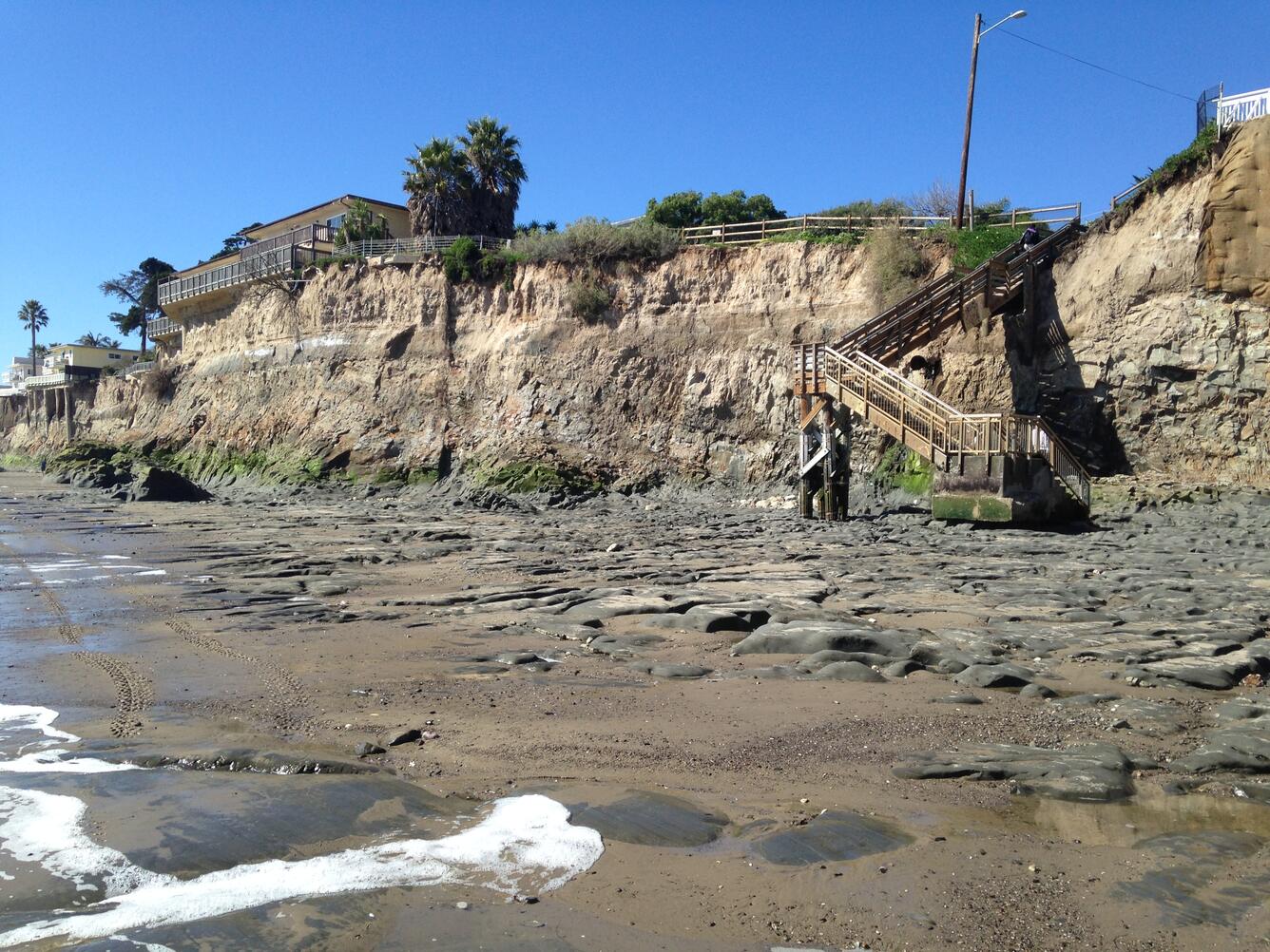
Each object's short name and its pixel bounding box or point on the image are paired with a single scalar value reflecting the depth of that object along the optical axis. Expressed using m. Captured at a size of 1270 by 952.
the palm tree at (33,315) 94.88
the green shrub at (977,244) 25.94
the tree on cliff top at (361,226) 41.13
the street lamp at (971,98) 27.92
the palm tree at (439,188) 37.59
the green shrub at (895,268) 26.75
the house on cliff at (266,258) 42.06
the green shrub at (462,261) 35.03
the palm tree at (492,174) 37.94
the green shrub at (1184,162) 22.22
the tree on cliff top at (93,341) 95.75
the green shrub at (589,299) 31.91
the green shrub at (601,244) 31.81
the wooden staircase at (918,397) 17.70
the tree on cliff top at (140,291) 77.31
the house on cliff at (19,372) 90.64
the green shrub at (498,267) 34.28
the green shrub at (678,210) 46.03
